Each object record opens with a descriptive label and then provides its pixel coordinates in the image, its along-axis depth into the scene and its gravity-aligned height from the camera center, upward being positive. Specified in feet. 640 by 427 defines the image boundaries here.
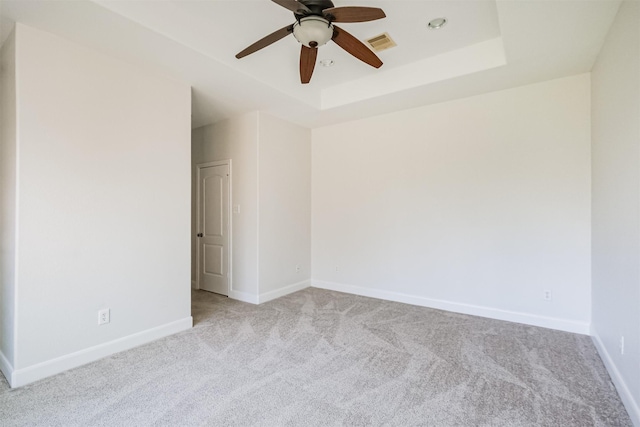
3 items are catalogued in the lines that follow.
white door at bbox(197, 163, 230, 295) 15.28 -0.80
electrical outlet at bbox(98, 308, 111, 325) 8.80 -3.00
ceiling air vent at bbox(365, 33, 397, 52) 9.62 +5.53
